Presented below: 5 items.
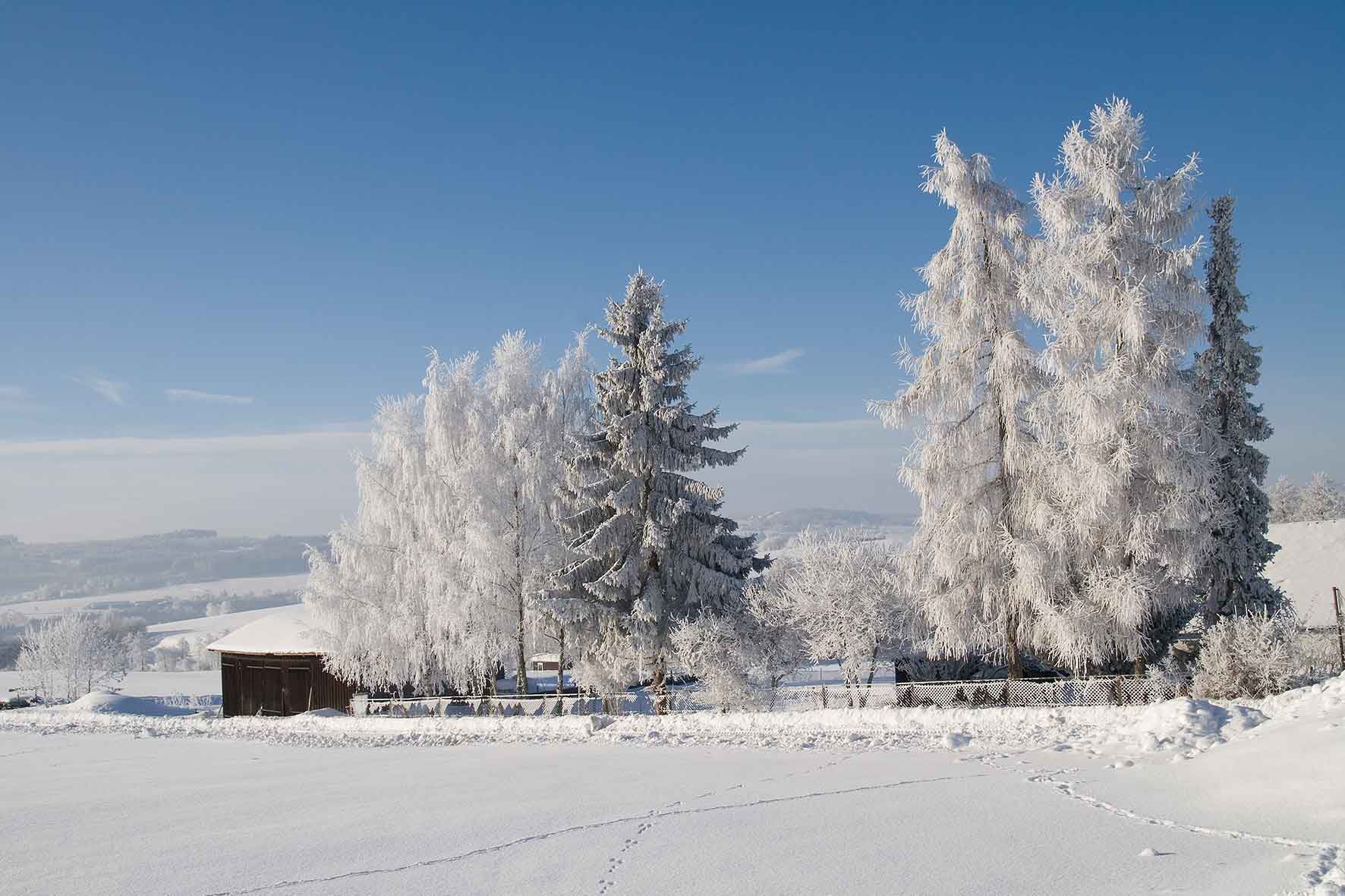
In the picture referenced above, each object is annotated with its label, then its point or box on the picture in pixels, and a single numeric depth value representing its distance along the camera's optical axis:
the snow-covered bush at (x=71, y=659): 65.75
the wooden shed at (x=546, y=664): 57.72
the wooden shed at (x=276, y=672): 32.88
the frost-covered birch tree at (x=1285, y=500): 80.25
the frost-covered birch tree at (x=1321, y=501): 78.06
